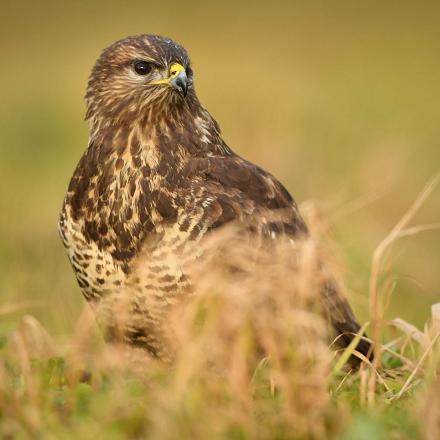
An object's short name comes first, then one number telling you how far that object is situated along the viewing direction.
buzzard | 9.63
